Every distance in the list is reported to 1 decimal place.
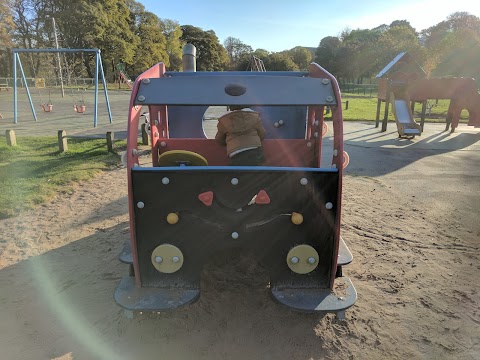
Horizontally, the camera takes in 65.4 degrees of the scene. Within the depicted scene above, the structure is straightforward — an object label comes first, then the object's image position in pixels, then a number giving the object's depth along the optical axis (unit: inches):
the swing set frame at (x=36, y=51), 380.0
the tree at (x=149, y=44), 1632.6
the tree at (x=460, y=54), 1454.2
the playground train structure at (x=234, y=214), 80.4
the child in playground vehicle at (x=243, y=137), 104.7
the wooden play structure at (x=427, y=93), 379.6
